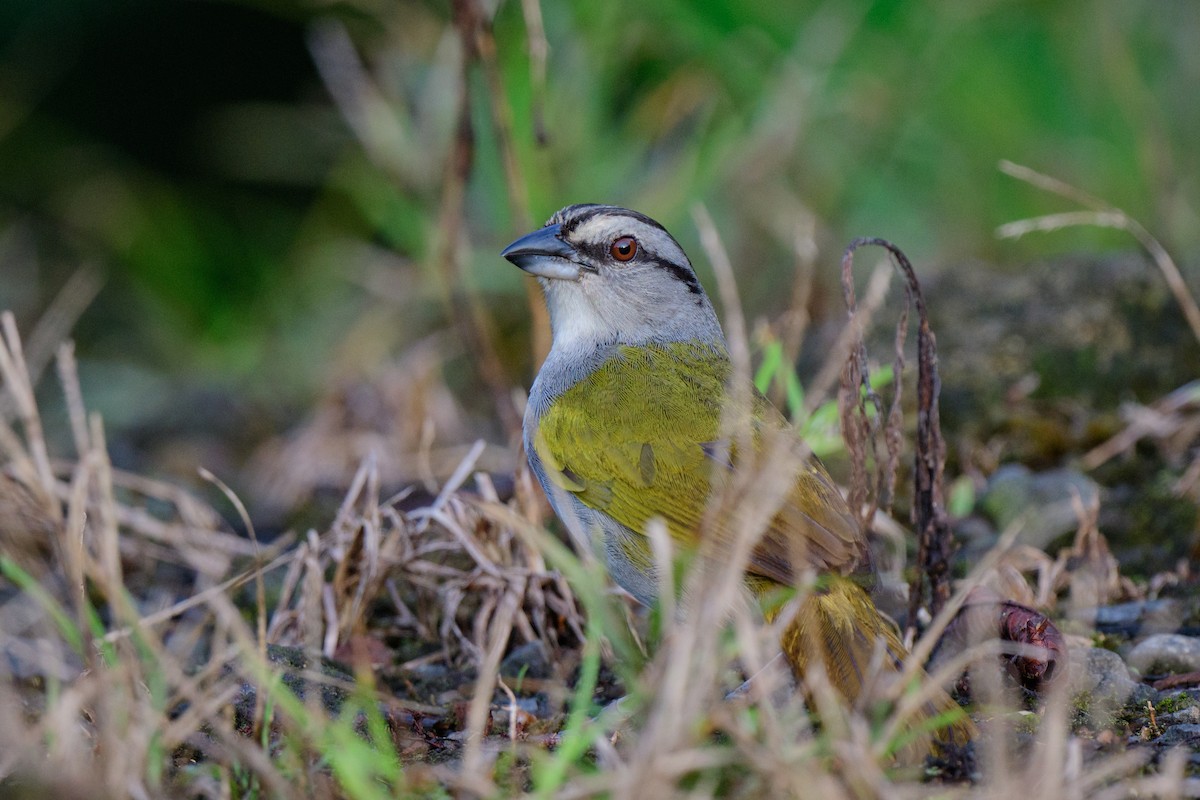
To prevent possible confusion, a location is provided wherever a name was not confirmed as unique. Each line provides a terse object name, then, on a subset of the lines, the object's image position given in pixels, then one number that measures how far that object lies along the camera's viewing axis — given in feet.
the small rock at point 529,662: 23.57
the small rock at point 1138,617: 22.98
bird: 20.13
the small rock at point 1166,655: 20.63
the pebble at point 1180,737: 17.51
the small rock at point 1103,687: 19.01
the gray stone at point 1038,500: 27.22
